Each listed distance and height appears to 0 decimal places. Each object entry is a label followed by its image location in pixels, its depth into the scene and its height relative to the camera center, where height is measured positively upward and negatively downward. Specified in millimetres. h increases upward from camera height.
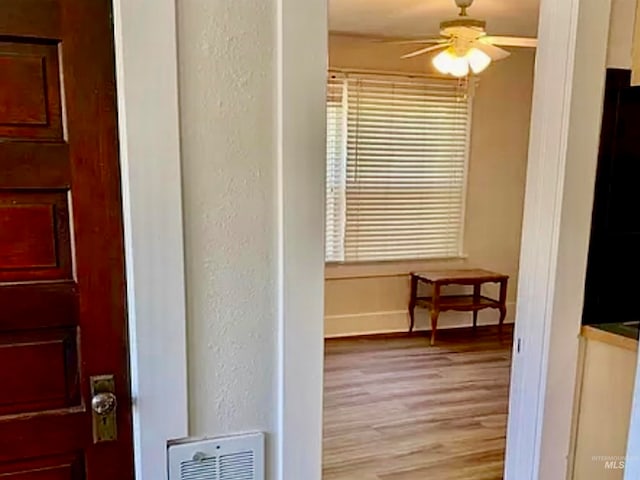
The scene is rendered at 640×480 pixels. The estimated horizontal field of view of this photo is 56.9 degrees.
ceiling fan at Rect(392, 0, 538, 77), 3174 +709
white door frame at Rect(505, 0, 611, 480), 1779 -176
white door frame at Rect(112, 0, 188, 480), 1191 -116
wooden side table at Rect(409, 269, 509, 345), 4688 -1035
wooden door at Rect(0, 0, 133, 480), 1165 -157
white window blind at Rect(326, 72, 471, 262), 4695 +27
